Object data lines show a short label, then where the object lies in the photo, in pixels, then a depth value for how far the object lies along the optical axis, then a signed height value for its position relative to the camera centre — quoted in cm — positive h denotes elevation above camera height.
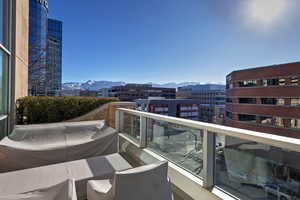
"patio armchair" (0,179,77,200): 122 -76
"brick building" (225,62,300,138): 2234 +13
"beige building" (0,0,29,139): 308 +80
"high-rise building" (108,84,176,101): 5897 +257
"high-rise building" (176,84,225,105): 6975 +267
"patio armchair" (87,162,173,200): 128 -72
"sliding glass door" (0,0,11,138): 304 +69
